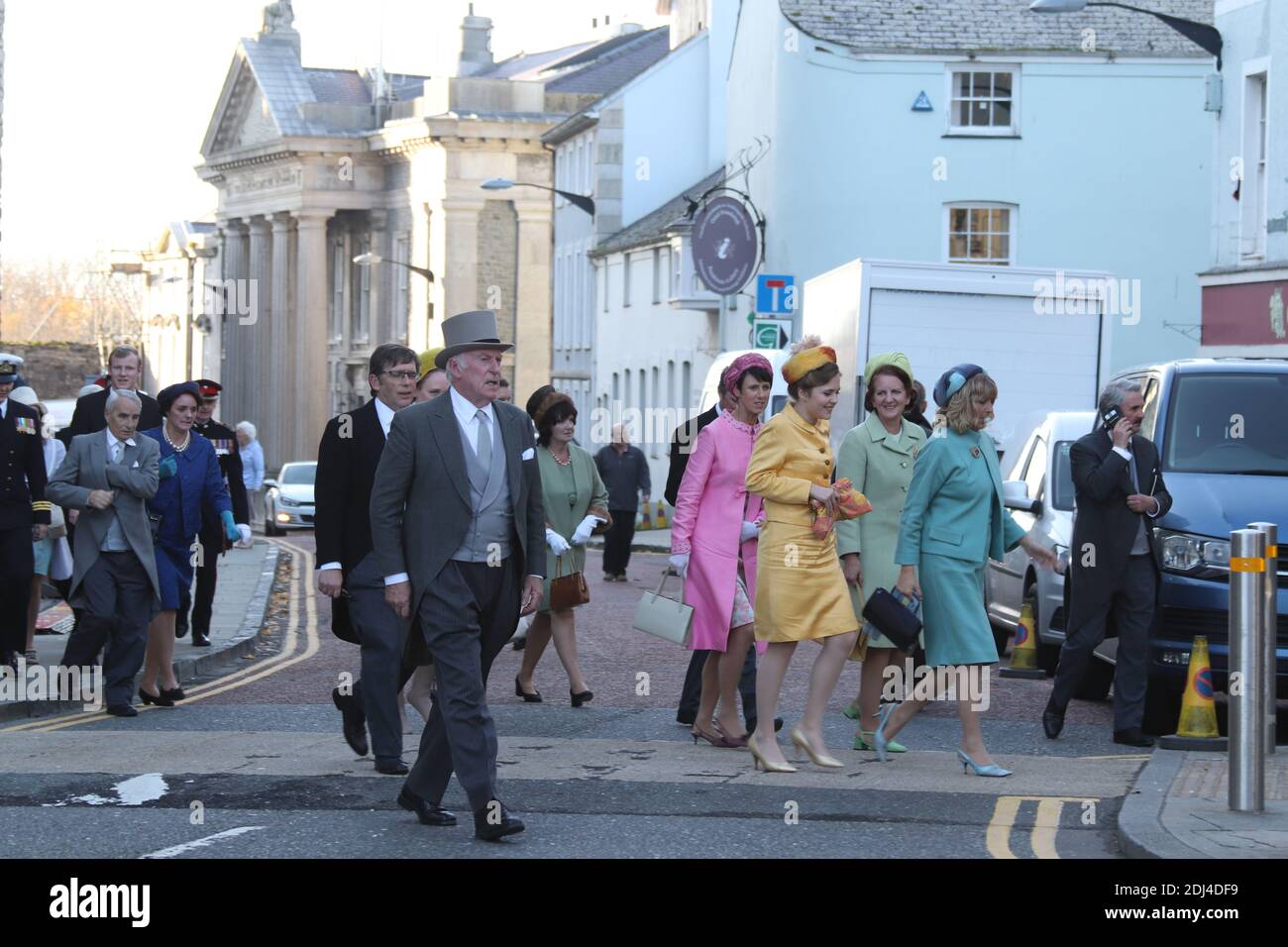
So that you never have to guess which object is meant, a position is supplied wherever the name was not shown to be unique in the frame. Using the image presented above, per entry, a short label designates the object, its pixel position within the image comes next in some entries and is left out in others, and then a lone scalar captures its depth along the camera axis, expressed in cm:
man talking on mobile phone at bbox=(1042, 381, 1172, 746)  1159
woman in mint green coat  1105
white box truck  1997
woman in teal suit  1027
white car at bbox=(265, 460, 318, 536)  4545
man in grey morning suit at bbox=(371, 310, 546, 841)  838
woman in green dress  1334
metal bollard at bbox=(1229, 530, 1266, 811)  881
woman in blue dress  1310
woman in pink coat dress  1105
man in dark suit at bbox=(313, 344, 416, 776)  996
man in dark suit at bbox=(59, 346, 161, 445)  1357
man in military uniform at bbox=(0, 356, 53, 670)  1342
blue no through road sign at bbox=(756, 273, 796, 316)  3027
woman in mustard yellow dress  1024
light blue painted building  3988
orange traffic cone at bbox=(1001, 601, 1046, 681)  1527
